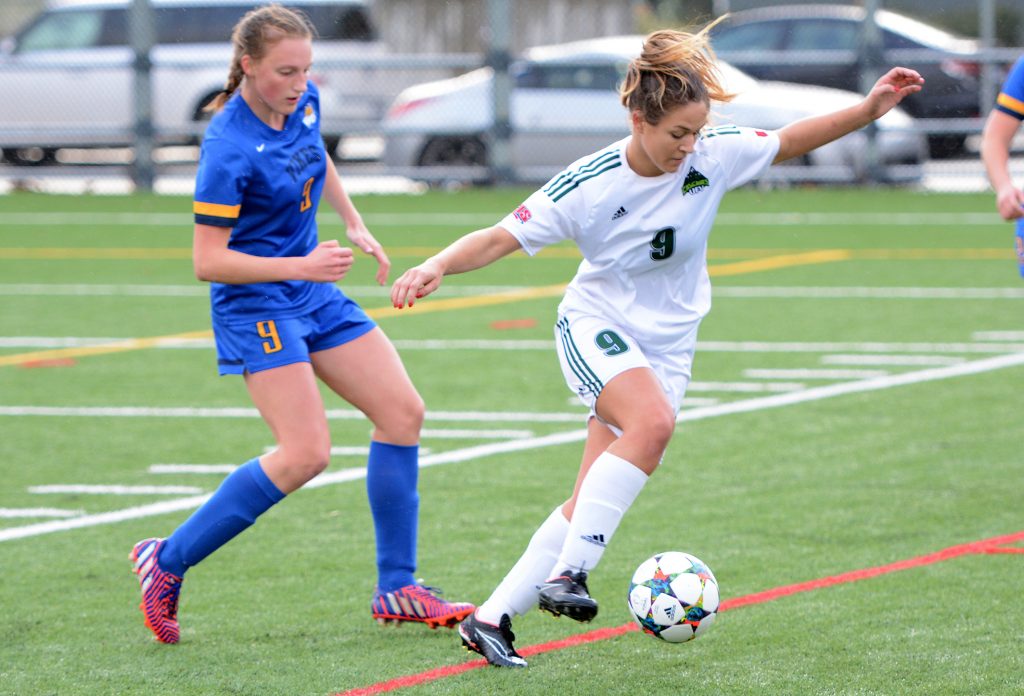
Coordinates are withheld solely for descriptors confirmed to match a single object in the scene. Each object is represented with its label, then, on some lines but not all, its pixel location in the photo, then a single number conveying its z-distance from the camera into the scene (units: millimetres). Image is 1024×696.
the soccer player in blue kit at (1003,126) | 12023
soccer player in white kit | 8758
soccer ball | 8797
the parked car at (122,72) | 40750
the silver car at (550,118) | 38437
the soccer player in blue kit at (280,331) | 9508
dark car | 38062
